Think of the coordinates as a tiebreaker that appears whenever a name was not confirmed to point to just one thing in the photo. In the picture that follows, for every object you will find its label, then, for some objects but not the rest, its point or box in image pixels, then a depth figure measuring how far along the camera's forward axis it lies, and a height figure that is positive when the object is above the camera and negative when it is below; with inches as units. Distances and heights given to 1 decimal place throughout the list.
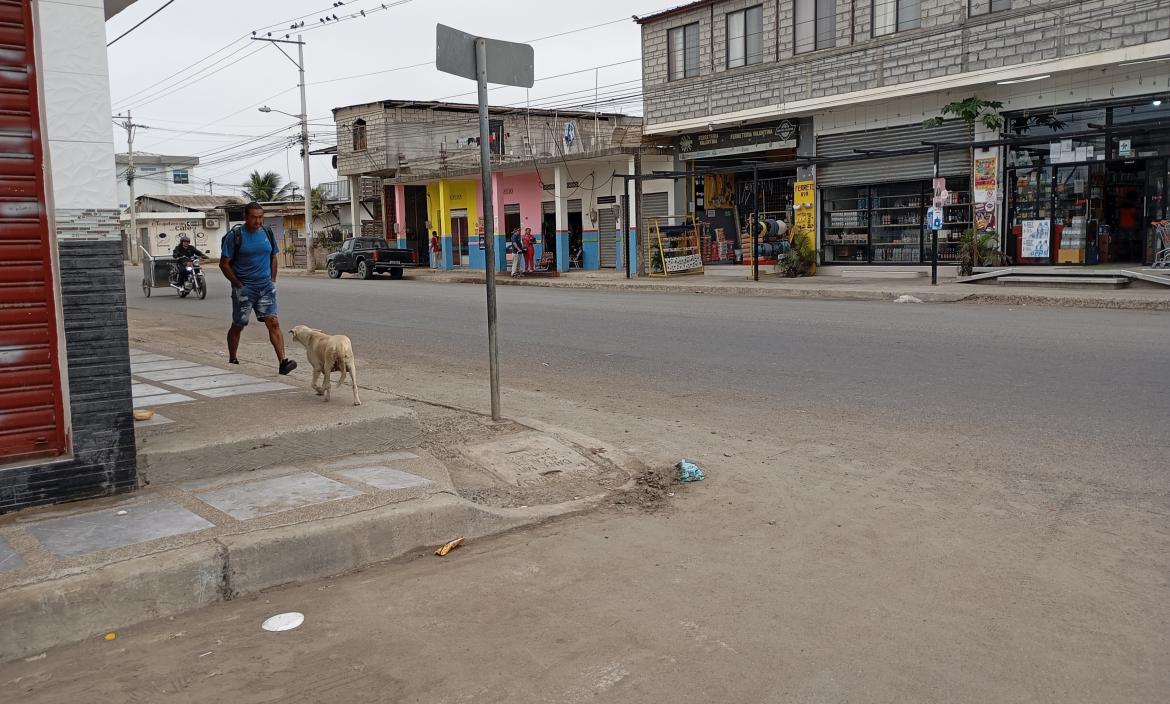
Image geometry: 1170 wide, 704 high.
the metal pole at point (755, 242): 942.9 +11.9
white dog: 287.4 -30.0
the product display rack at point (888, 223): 916.0 +28.6
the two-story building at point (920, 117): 780.0 +134.2
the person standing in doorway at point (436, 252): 1620.3 +15.4
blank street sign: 253.6 +58.3
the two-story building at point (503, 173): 1308.7 +135.8
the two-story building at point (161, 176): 3314.5 +338.2
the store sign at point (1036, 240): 839.7 +6.3
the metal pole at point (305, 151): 1594.5 +197.8
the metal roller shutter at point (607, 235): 1344.7 +32.6
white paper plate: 150.6 -59.8
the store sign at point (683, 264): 1117.7 -10.8
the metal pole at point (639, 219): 1152.2 +47.7
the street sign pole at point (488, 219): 262.4 +12.1
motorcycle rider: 958.4 +14.3
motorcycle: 956.6 -13.2
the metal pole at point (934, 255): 813.9 -5.6
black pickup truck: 1398.9 +4.6
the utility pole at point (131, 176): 2225.6 +228.0
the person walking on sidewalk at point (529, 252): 1339.8 +9.5
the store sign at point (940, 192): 802.8 +50.1
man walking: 362.9 -1.3
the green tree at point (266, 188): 2591.0 +221.5
